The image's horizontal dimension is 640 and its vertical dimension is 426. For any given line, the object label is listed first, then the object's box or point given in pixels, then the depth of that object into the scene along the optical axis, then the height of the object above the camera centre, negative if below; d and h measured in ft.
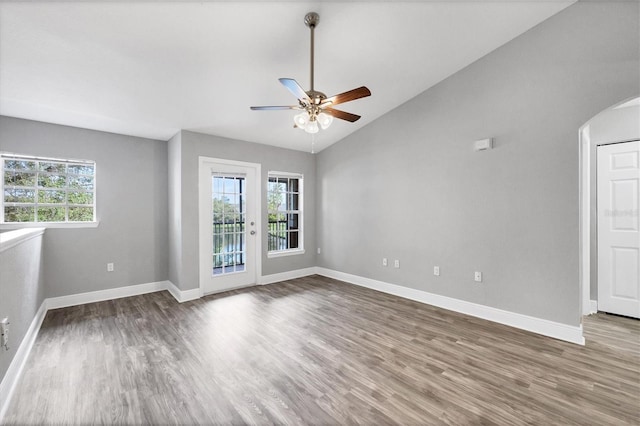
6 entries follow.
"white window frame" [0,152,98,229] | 11.12 +0.42
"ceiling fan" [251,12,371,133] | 7.29 +3.04
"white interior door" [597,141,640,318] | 11.15 -0.87
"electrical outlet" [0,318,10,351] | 6.08 -2.71
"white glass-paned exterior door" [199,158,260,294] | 14.10 -0.69
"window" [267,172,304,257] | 17.07 -0.12
